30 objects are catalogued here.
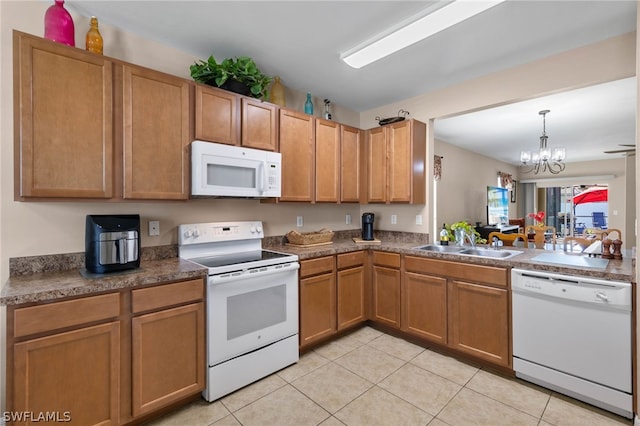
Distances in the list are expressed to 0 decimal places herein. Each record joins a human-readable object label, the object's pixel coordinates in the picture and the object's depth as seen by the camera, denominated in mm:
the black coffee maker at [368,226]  3424
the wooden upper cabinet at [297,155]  2738
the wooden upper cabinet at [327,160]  3031
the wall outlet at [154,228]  2199
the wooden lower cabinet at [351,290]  2832
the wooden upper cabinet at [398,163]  3094
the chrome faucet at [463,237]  2947
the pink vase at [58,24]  1691
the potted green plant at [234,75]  2209
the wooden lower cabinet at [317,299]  2520
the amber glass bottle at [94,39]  1806
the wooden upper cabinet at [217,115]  2158
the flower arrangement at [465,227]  3017
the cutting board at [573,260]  2008
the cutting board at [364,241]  3262
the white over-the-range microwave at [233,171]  2090
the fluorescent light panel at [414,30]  1725
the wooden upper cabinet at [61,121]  1534
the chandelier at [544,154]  4621
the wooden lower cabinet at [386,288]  2902
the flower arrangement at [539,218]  3248
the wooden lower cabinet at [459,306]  2252
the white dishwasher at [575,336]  1764
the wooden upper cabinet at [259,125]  2418
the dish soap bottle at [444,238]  3193
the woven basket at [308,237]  2910
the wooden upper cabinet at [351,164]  3264
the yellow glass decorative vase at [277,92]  2775
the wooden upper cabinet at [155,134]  1857
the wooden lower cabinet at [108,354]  1346
